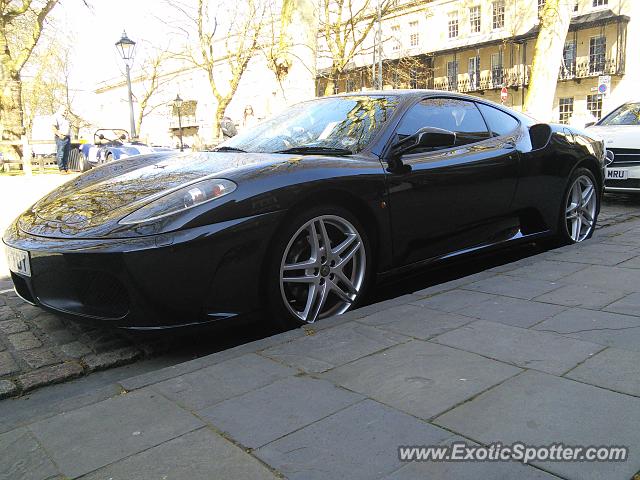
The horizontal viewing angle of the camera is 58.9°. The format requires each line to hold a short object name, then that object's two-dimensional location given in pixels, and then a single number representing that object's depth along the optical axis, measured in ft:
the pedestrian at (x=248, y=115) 58.91
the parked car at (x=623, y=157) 25.80
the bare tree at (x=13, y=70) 71.72
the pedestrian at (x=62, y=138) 56.85
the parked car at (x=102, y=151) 54.03
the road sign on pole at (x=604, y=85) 71.00
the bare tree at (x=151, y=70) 139.94
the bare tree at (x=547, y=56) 48.93
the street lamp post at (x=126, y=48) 63.00
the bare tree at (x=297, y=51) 34.35
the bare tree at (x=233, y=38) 79.97
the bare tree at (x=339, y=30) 76.33
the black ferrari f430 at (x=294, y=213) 8.70
